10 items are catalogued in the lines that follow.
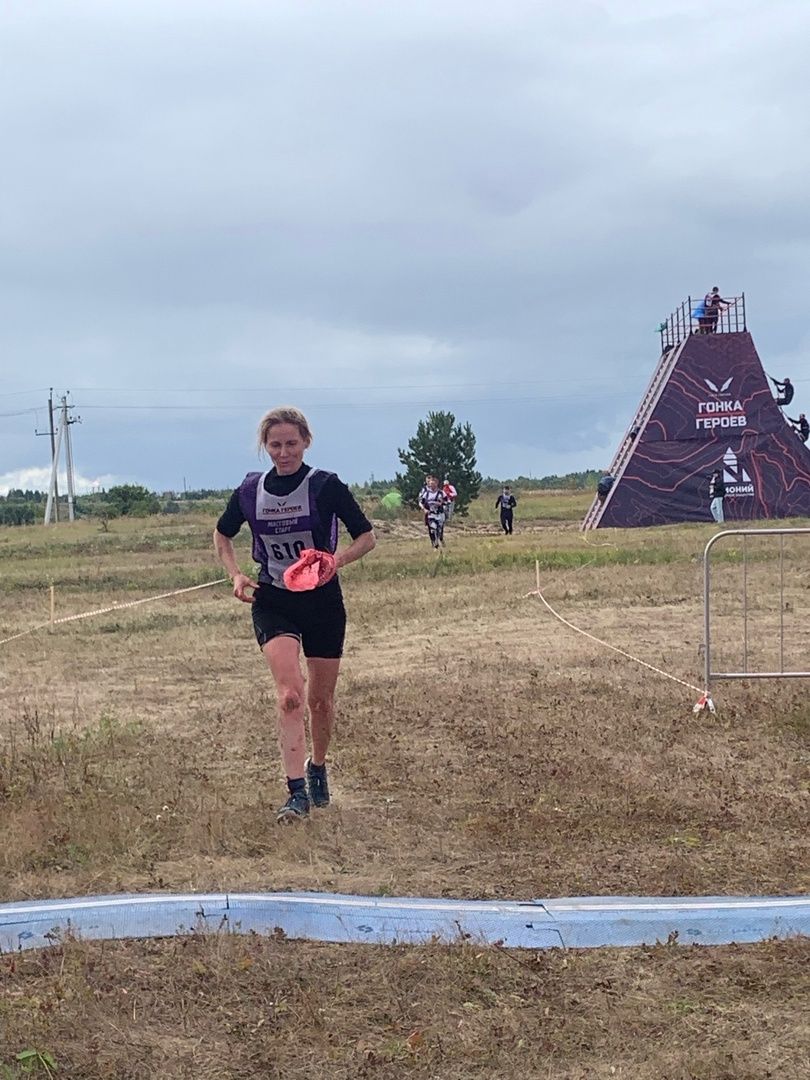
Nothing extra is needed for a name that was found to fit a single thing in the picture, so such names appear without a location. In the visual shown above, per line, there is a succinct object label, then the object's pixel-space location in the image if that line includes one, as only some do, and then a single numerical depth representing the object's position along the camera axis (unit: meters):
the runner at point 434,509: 25.45
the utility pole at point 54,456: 72.12
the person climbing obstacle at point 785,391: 35.53
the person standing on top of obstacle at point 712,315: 35.97
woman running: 5.14
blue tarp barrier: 3.77
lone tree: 56.94
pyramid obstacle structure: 35.47
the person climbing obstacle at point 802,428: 35.97
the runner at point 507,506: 31.41
